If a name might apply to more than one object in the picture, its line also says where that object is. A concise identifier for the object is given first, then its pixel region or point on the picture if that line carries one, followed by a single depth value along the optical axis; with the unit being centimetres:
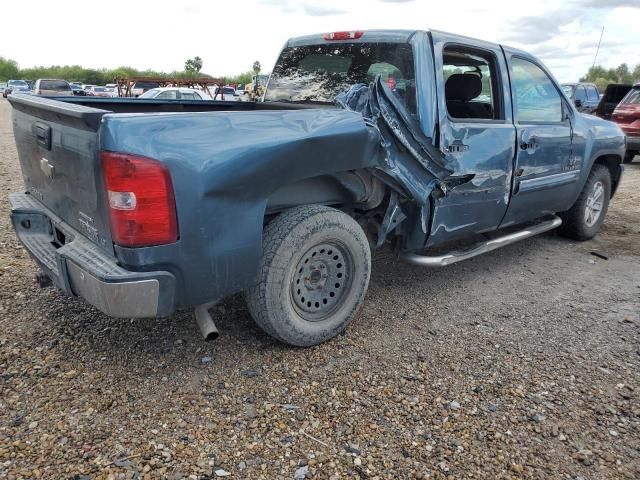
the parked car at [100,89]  3931
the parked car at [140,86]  2533
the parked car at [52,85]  2383
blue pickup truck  227
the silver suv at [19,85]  4506
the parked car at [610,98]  1370
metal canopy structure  2267
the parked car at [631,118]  1023
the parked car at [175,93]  1535
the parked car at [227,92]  2383
